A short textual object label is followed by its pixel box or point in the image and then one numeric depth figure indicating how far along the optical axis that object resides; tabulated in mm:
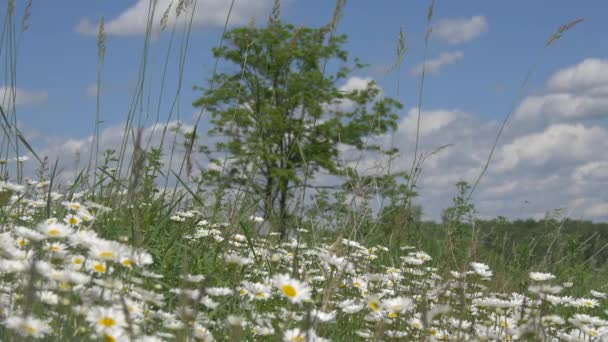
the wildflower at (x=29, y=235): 2076
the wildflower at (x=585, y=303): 3221
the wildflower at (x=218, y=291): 2311
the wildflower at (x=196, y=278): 2336
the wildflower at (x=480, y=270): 2763
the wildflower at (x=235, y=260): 2572
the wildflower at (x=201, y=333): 2014
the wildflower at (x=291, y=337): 1871
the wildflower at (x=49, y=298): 1990
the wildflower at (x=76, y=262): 2121
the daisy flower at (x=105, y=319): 1775
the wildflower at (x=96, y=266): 2151
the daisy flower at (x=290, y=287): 1999
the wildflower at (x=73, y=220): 2697
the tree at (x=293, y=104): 24516
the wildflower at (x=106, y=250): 2010
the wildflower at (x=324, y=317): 2103
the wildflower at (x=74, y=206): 2984
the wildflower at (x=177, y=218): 4004
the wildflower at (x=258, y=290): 2275
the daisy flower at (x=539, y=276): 3020
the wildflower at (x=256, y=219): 4352
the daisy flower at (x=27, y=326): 1670
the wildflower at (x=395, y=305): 2348
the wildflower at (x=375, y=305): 2375
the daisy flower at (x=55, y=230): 2090
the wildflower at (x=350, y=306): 2555
